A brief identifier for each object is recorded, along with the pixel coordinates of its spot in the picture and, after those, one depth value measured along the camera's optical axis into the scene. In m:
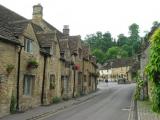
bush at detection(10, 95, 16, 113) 12.62
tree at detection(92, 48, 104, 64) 80.12
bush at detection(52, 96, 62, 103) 18.02
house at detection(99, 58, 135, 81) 66.14
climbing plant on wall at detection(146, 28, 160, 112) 4.31
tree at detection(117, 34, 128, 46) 93.73
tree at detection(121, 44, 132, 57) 85.33
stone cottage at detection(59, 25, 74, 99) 20.62
